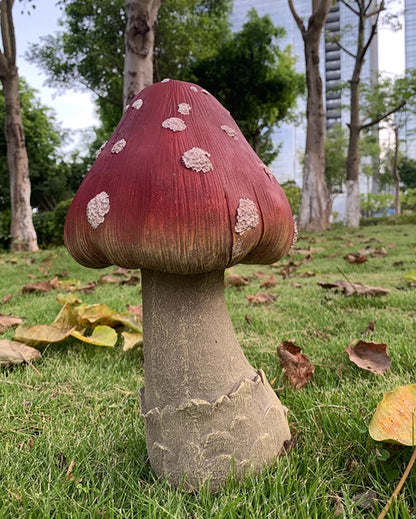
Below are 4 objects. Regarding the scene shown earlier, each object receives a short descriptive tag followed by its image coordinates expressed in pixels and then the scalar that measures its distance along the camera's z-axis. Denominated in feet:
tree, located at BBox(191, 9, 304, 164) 52.13
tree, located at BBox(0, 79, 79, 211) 74.50
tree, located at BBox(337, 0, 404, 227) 41.19
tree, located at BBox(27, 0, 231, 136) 50.26
